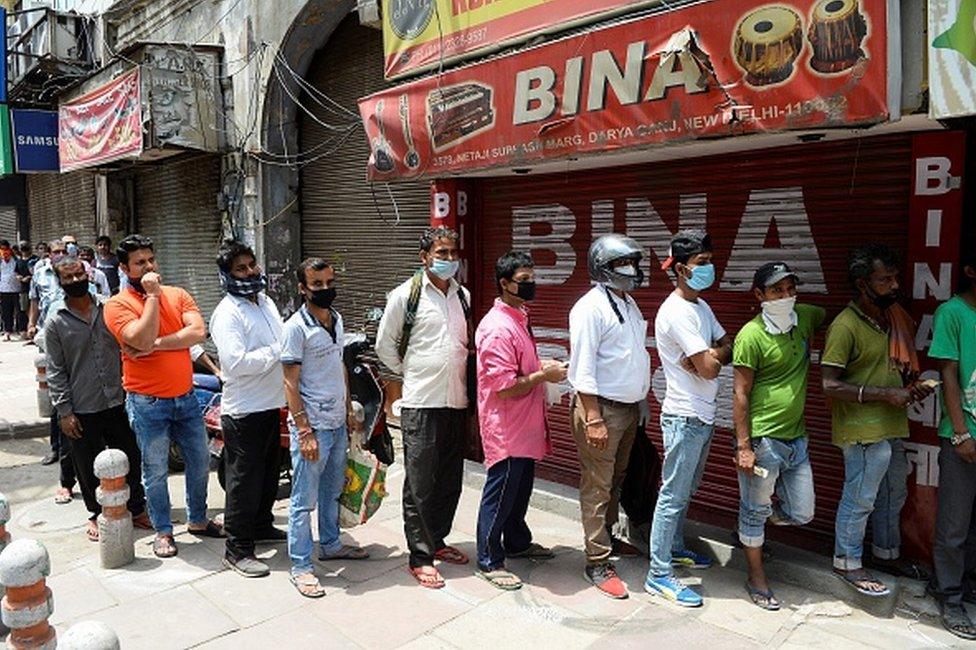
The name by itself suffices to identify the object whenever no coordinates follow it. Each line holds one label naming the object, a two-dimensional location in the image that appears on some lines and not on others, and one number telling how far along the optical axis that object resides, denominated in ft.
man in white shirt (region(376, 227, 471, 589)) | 13.25
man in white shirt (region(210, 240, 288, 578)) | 13.32
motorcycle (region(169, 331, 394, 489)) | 16.47
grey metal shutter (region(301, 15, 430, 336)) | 24.43
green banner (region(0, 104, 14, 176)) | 37.63
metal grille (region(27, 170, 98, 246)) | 47.88
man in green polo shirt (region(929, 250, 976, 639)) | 11.05
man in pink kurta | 12.66
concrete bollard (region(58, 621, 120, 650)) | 6.53
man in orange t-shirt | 14.01
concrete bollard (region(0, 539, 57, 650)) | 8.81
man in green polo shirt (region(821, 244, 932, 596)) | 11.51
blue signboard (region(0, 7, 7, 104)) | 35.91
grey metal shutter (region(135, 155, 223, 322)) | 33.50
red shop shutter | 13.35
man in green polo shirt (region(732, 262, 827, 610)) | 11.86
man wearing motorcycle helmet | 12.36
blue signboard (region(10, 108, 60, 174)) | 38.60
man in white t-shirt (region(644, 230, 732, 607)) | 12.16
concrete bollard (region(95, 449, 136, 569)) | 13.64
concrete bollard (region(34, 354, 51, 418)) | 23.95
